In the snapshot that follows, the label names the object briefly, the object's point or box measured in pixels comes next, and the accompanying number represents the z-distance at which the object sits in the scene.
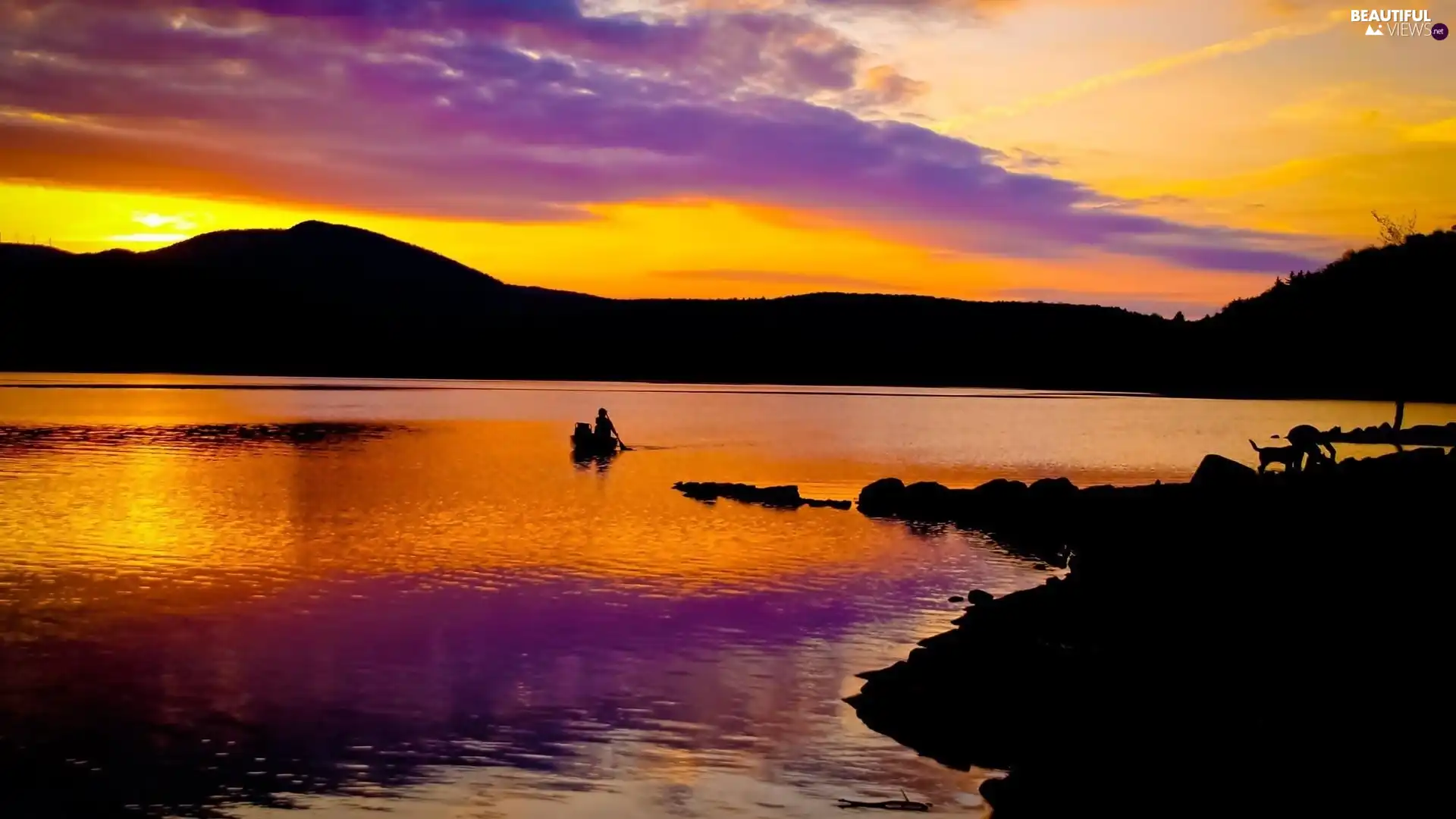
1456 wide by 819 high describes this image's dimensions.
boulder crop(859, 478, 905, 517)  42.31
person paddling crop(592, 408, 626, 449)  63.69
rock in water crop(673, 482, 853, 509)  43.66
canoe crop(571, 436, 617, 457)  63.62
